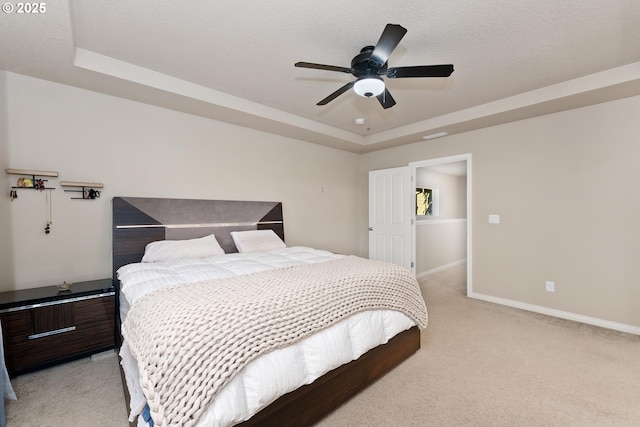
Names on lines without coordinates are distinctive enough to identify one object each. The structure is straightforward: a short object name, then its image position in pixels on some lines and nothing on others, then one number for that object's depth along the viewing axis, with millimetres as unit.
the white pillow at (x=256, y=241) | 3438
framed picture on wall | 5480
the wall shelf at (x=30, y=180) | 2416
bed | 1345
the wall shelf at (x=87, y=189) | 2693
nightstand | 2059
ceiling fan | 1870
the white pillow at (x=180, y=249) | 2844
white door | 4680
